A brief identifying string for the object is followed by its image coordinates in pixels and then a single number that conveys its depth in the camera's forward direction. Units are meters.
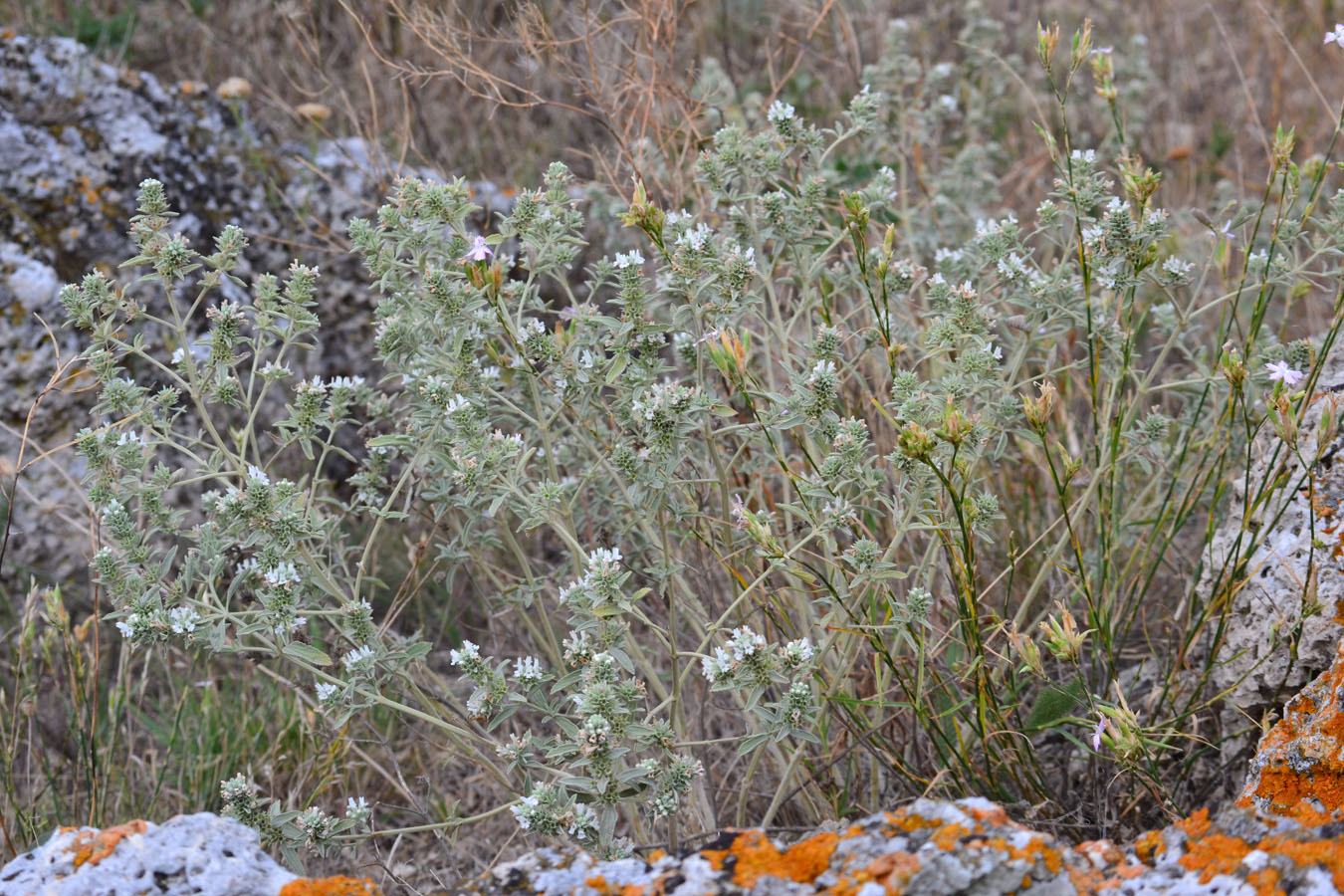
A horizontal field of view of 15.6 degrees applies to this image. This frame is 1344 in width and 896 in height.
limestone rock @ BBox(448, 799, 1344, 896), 2.11
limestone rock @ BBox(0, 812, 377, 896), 2.15
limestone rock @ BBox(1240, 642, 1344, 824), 2.23
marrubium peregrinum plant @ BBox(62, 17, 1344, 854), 2.28
